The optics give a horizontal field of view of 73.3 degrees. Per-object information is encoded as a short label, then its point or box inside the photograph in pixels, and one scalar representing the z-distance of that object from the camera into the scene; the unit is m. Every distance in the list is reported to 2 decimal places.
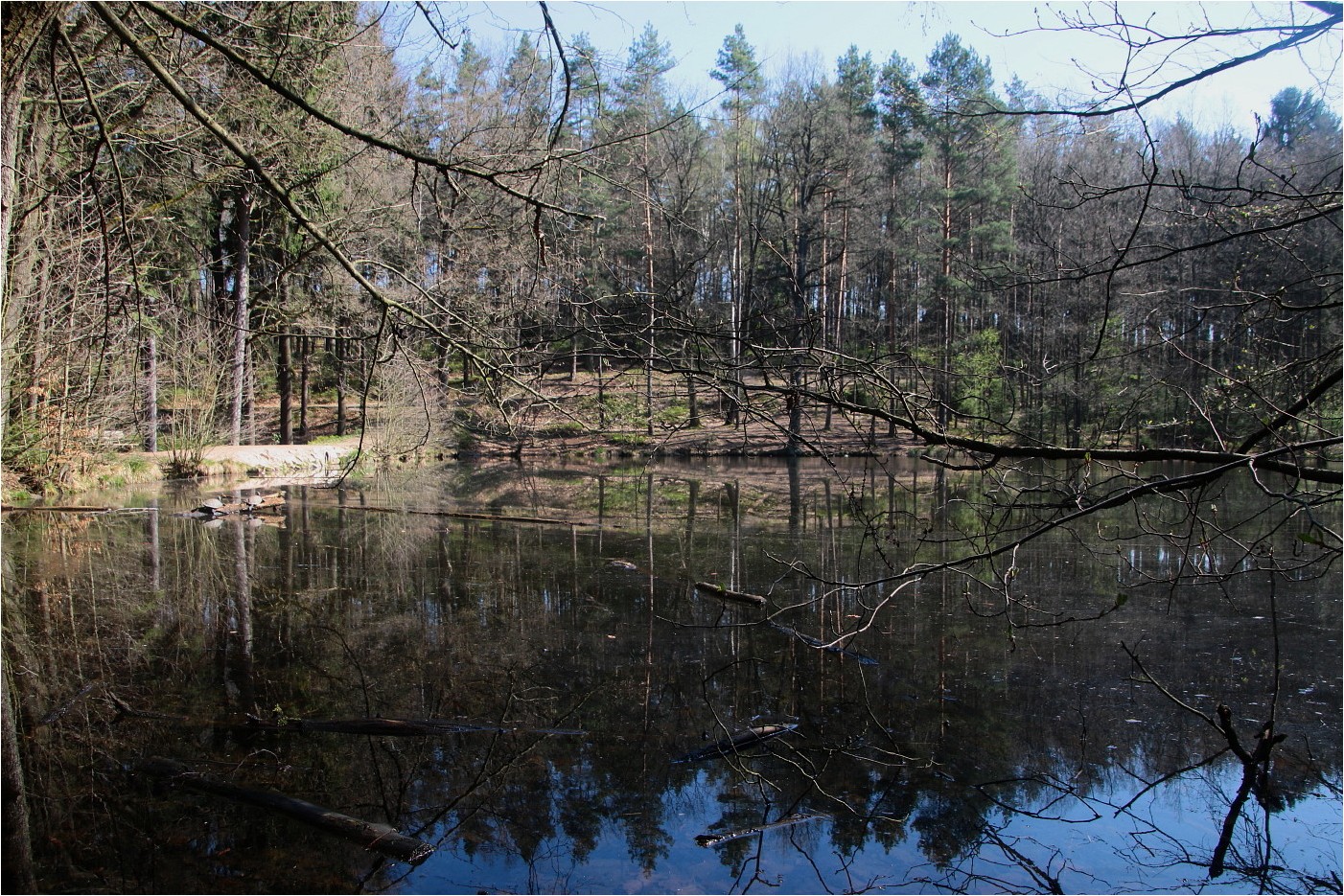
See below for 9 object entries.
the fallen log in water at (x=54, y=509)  11.12
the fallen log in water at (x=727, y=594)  7.00
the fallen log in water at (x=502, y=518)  11.98
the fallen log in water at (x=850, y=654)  5.94
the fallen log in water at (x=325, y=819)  3.52
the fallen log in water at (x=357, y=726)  4.61
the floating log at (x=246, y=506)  12.14
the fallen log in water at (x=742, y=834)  3.70
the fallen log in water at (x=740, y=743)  4.43
